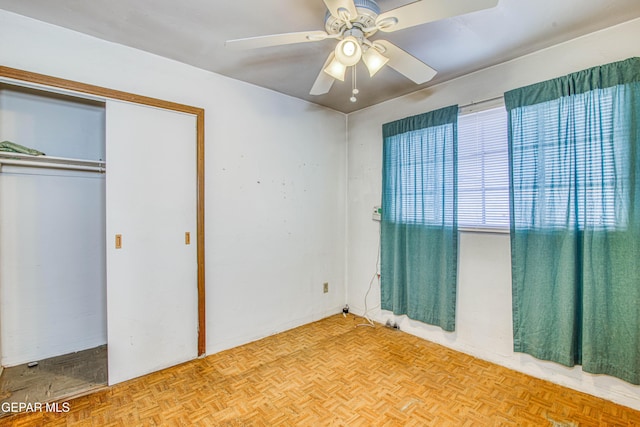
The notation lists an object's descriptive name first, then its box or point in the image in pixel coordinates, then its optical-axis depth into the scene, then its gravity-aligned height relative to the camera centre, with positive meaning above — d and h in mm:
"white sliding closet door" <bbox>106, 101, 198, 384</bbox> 2254 -213
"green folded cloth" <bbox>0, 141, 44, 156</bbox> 2158 +476
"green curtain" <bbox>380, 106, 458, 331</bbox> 2775 -65
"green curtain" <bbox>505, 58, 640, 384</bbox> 1922 -50
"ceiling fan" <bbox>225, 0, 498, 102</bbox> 1341 +925
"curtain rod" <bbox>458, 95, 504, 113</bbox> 2518 +943
